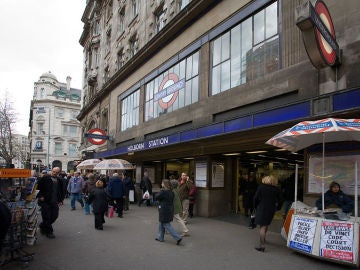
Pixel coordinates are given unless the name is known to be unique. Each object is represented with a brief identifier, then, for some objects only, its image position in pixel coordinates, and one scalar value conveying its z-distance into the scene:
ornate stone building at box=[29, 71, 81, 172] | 71.69
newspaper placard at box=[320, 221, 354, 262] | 6.12
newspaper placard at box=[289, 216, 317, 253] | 6.71
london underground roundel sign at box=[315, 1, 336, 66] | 7.12
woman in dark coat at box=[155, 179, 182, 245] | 7.93
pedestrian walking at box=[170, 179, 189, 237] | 8.79
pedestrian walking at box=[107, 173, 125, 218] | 12.59
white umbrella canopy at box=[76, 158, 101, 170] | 19.86
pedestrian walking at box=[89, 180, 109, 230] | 9.71
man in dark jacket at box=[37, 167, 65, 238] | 8.48
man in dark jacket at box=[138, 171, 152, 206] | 15.69
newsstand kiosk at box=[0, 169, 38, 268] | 6.06
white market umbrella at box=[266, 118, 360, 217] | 6.37
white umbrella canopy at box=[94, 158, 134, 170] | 15.63
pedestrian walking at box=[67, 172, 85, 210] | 14.75
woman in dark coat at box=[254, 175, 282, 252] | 7.38
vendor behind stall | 7.16
